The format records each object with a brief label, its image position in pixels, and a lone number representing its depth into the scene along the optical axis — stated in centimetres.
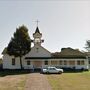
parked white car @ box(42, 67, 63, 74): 2144
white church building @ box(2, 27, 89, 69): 2640
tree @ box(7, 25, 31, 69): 2500
